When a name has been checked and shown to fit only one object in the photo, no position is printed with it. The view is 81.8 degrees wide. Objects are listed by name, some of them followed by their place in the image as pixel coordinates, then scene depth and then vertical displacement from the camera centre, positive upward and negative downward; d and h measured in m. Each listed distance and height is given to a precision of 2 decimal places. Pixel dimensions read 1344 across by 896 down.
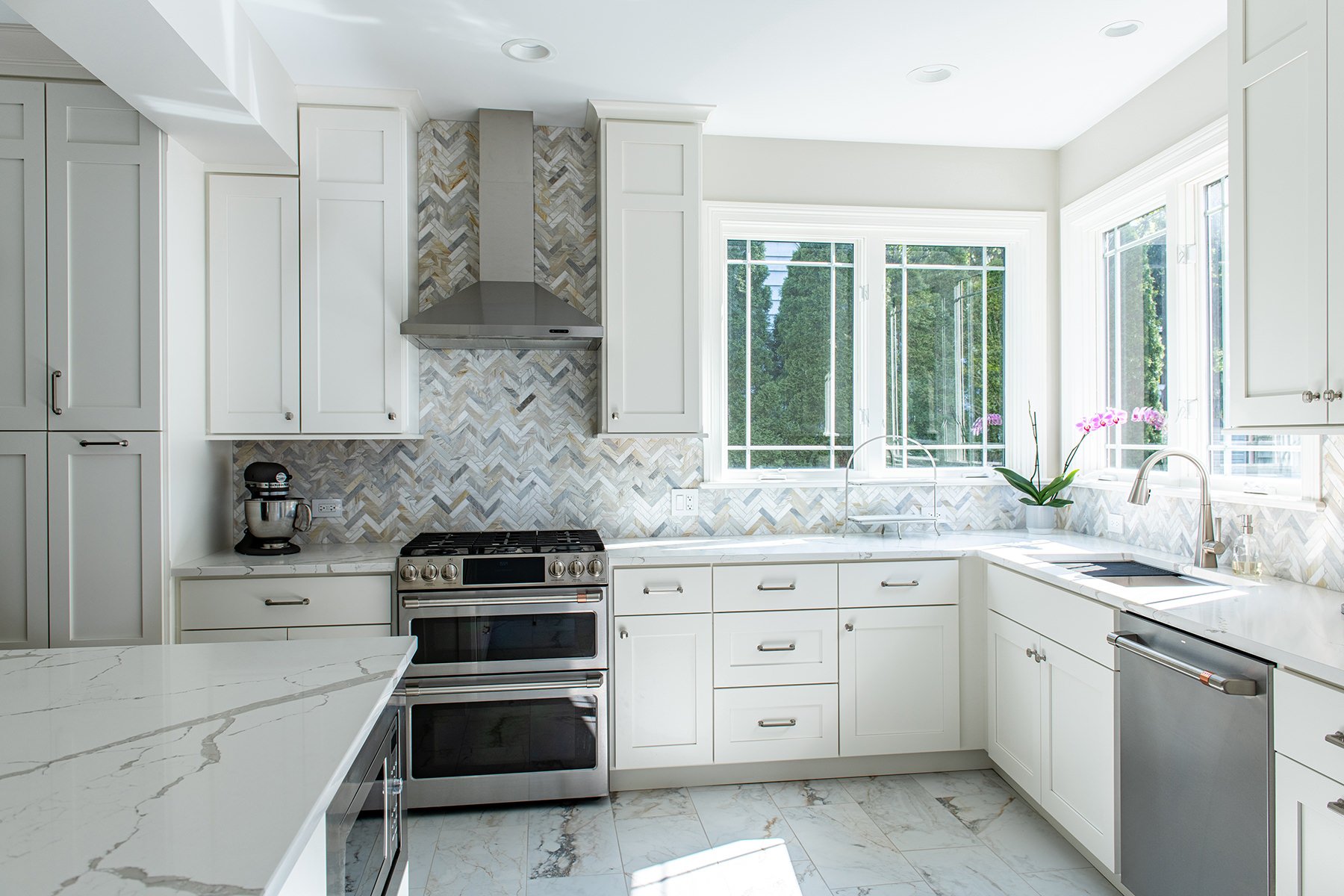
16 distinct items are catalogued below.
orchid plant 3.17 -0.13
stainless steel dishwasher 1.67 -0.76
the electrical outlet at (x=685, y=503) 3.43 -0.24
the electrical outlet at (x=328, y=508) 3.23 -0.25
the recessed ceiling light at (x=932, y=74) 2.80 +1.36
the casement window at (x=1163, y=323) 2.65 +0.49
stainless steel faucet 2.39 -0.20
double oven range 2.73 -0.80
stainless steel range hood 3.04 +0.87
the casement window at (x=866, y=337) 3.54 +0.51
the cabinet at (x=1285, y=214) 1.75 +0.56
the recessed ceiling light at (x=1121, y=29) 2.50 +1.35
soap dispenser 2.37 -0.35
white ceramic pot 3.49 -0.34
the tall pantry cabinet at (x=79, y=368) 2.49 +0.27
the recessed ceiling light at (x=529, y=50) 2.62 +1.37
